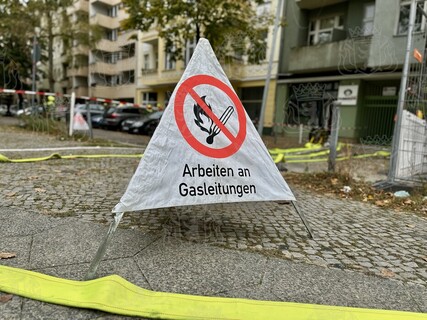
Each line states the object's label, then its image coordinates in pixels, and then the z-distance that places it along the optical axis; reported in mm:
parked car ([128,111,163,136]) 18094
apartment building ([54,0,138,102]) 14453
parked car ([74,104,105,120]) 21989
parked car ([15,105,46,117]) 13248
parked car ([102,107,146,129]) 20203
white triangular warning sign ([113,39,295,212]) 2771
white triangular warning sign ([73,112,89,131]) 12047
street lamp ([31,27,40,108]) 15572
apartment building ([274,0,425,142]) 15523
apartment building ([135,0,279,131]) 20672
